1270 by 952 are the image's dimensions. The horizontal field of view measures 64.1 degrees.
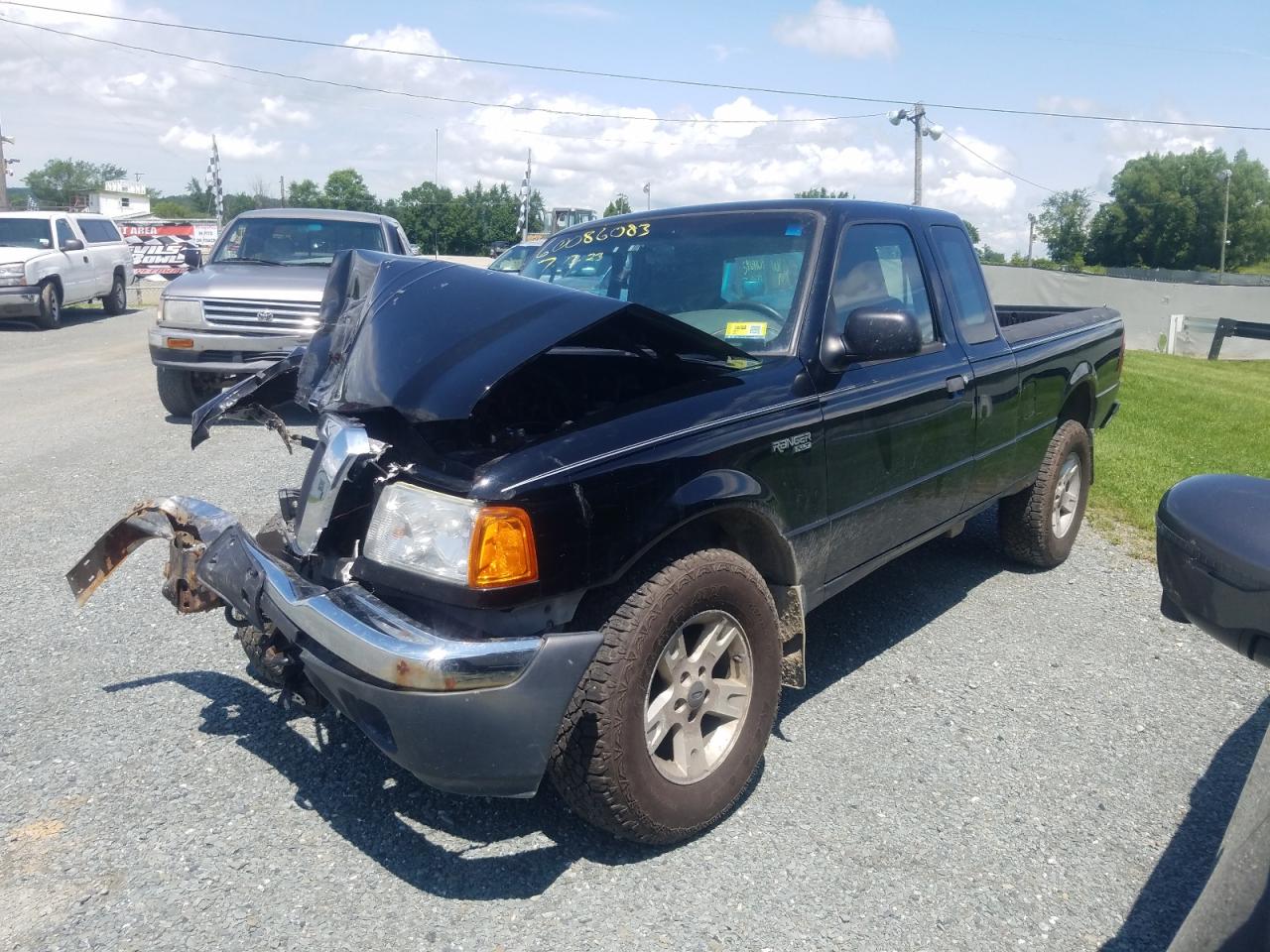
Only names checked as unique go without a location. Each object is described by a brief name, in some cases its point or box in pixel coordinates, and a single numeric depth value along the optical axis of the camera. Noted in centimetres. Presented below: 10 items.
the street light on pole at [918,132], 3331
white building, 6838
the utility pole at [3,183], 2931
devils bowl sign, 3203
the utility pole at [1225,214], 5529
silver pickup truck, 898
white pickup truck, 1677
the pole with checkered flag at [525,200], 4487
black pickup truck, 254
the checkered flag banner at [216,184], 3903
